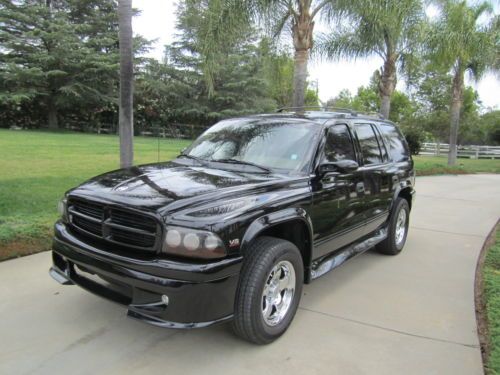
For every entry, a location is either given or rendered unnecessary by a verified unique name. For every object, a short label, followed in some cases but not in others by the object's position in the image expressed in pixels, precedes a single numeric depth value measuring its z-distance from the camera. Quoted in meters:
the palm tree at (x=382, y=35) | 10.14
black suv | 2.74
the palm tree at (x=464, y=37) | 14.35
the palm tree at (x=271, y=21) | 9.68
